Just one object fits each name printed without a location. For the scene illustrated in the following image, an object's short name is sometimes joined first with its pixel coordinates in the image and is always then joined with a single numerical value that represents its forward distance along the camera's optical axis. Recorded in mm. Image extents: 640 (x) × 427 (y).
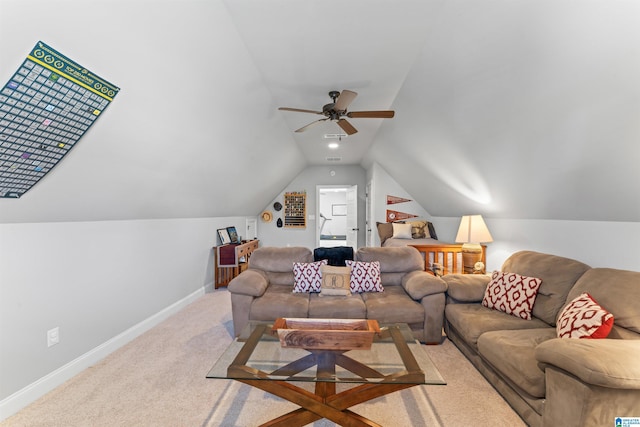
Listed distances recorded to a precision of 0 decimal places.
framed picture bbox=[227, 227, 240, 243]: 5259
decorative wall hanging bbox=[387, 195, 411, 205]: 6137
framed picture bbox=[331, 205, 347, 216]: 11922
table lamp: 3471
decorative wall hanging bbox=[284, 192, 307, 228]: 7266
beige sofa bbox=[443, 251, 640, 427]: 1336
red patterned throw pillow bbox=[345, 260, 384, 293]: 3145
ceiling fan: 2687
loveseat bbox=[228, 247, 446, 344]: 2701
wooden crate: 1847
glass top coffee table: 1556
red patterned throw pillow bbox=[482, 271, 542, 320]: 2423
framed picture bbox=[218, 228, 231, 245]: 4945
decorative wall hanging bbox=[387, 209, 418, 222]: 6130
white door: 6891
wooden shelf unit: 4691
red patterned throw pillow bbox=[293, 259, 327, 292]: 3123
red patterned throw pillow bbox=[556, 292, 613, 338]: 1703
